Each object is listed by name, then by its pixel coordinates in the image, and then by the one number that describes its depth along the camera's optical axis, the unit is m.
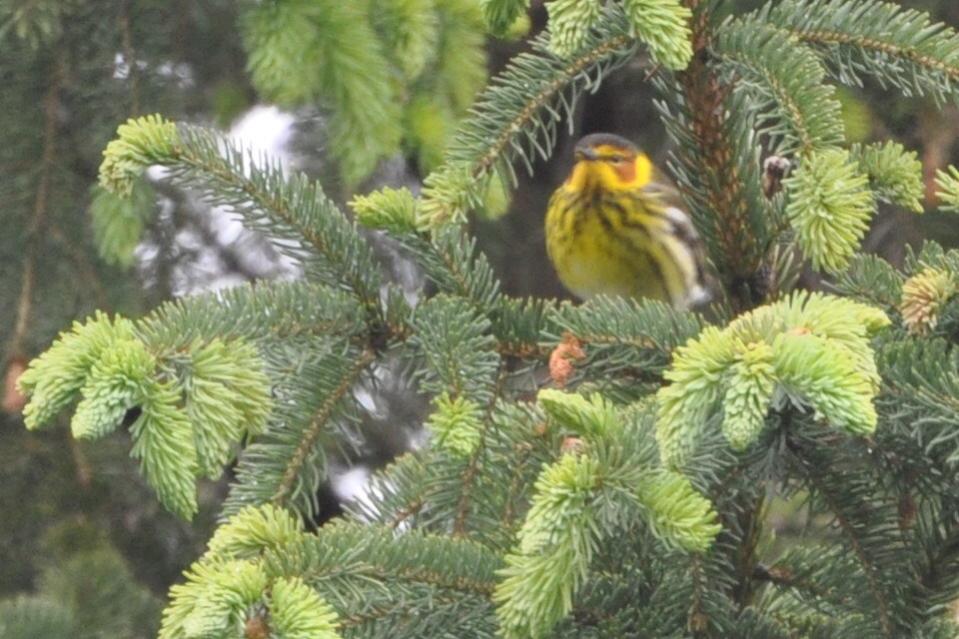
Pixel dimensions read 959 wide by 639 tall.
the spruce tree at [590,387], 7.35
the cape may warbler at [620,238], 8.22
